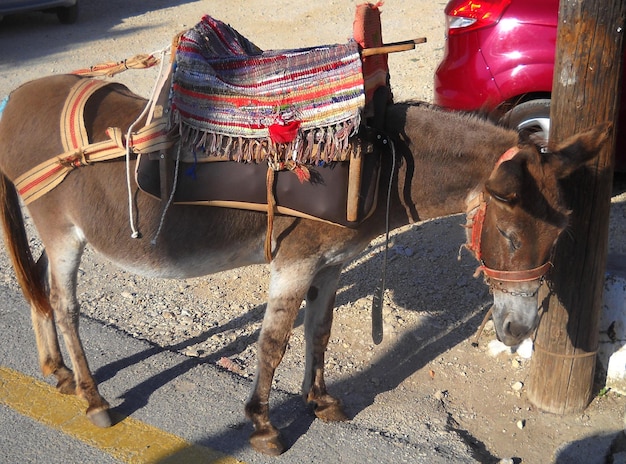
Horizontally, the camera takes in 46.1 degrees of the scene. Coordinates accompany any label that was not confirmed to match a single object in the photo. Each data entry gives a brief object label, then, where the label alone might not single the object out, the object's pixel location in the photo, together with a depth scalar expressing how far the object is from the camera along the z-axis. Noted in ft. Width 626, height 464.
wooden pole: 10.43
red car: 17.26
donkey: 9.24
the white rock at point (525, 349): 13.12
